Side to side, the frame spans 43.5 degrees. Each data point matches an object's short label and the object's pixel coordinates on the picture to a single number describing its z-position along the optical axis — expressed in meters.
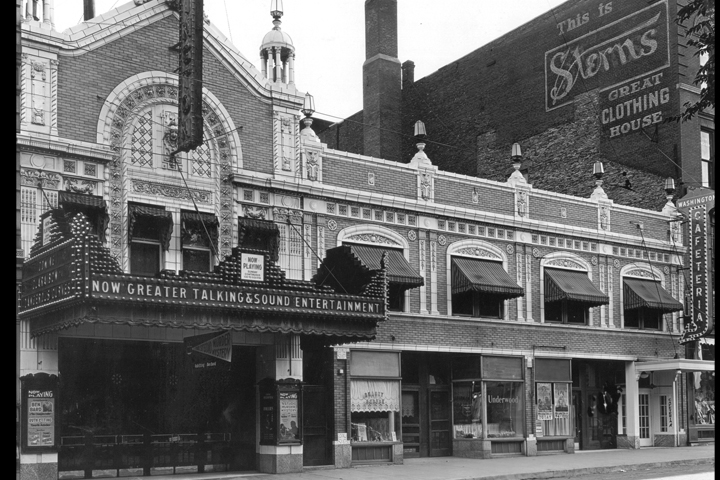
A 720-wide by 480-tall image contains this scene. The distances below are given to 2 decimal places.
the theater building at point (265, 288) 18.77
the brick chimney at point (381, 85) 38.78
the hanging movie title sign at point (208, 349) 19.14
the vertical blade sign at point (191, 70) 19.83
